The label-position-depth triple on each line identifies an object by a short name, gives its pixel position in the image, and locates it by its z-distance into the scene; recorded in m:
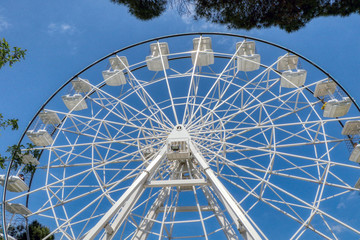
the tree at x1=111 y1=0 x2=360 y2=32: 10.25
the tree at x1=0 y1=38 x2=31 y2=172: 5.75
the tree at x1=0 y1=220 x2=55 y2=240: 16.91
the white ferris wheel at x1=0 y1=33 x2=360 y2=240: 9.72
